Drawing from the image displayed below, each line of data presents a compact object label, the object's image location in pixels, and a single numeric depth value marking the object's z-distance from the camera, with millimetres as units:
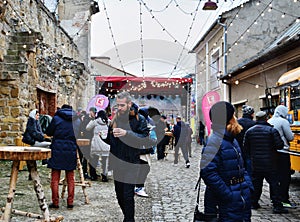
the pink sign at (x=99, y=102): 16266
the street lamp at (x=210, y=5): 10188
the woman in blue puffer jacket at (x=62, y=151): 6039
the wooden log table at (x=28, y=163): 4395
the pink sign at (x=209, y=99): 13758
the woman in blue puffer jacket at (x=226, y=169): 3500
